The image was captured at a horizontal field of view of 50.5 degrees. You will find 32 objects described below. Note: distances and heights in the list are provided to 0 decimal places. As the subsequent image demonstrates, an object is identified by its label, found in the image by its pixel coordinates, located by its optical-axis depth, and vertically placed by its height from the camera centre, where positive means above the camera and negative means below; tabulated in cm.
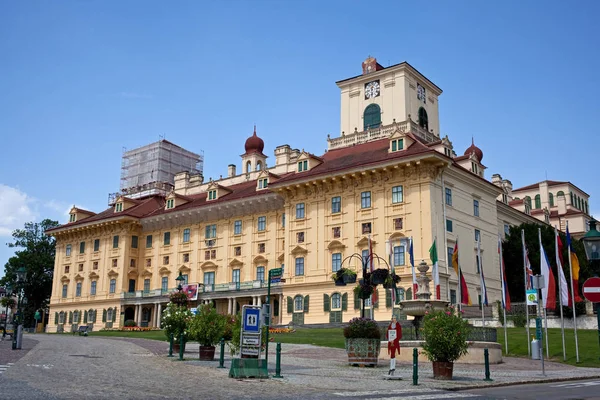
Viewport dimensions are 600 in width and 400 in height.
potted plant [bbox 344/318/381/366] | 2355 -29
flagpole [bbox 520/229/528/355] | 2987 -3
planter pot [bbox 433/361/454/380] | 1933 -104
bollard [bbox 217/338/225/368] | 2147 -93
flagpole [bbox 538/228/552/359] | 2813 -49
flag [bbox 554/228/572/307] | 2698 +196
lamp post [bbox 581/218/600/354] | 1689 +237
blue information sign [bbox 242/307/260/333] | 1911 +37
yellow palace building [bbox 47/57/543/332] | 4934 +985
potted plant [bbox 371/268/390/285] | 2609 +238
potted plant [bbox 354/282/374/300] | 2638 +180
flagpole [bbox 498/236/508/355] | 3148 +232
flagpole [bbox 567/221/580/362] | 2700 +292
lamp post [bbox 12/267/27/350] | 2867 -9
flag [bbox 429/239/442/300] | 3636 +407
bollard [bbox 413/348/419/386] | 1734 -89
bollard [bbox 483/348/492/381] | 1895 -97
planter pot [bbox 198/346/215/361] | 2403 -79
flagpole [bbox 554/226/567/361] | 2716 +215
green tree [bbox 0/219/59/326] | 8350 +833
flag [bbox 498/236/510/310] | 3156 +234
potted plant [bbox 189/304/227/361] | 2344 +10
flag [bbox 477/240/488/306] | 3492 +236
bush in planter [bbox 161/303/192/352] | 2508 +43
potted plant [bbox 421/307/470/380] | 1919 -17
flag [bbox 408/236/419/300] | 3882 +458
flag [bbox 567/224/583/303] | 2817 +318
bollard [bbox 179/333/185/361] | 2405 -55
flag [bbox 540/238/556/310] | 2797 +225
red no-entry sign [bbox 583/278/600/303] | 1750 +128
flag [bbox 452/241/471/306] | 3528 +242
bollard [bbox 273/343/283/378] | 1876 -102
